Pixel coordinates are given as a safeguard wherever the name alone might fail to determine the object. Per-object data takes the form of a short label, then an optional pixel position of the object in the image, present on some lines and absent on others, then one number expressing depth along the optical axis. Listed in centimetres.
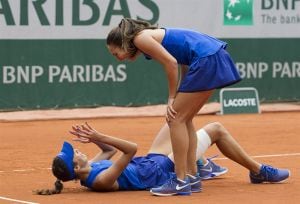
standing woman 1508
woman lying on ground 1499
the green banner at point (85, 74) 3069
